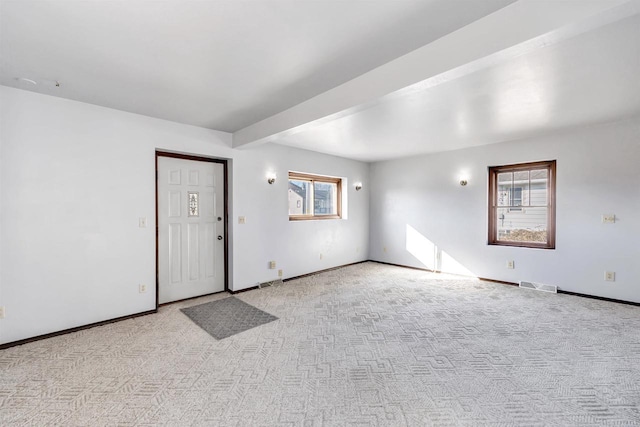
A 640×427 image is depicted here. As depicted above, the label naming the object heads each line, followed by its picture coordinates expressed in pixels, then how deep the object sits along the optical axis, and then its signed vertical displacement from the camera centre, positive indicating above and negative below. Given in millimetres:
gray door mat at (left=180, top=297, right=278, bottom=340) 3148 -1330
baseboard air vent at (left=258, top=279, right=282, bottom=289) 4773 -1271
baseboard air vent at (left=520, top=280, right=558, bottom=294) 4414 -1209
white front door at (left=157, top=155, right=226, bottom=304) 3955 -275
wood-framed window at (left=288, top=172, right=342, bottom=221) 5551 +294
